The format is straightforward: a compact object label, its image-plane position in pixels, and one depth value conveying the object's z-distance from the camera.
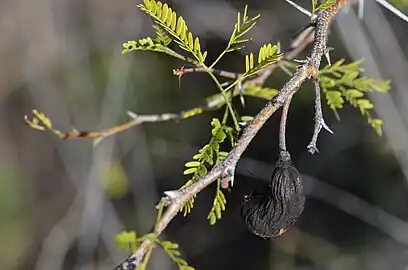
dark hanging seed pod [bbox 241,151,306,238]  0.57
